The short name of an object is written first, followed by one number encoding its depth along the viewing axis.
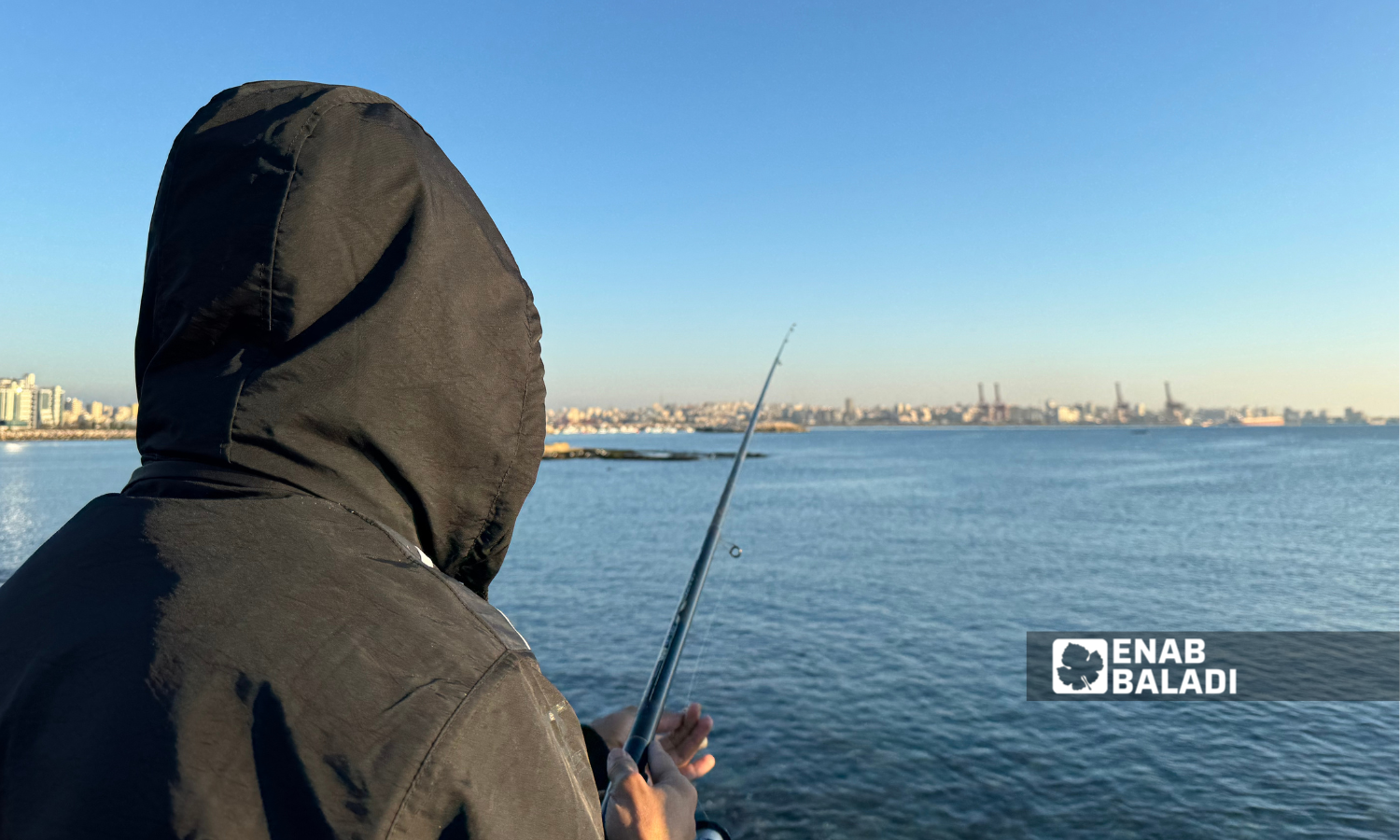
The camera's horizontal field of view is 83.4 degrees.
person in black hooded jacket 0.78
